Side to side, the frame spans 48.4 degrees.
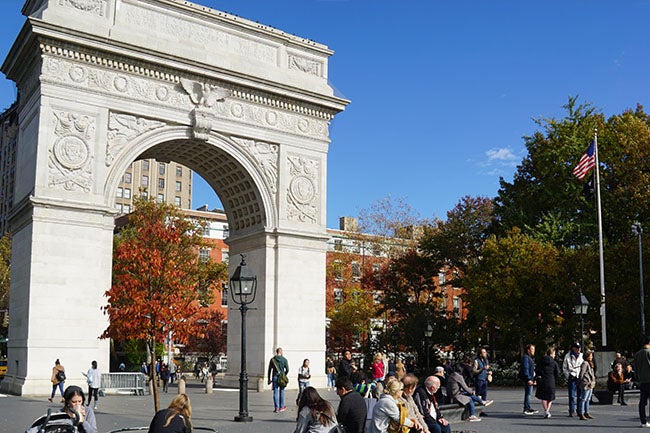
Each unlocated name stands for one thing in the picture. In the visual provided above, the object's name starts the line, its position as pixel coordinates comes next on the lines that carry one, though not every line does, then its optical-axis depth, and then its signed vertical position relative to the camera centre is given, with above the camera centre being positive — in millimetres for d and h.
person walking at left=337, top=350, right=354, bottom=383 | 17672 -1323
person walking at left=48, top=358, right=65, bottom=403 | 20375 -1817
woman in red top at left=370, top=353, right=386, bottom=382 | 18547 -1430
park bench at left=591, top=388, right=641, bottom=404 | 20594 -2302
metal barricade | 26014 -2530
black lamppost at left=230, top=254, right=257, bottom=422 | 16516 +488
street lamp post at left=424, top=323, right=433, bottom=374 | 38300 -1033
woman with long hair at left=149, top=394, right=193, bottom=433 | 7602 -1117
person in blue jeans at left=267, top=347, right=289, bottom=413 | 19031 -1622
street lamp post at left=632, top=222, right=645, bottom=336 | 29516 +1980
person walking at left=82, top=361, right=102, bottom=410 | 20641 -1915
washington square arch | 23906 +6239
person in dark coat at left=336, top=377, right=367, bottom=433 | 9250 -1281
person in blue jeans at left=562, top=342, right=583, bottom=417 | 17078 -1341
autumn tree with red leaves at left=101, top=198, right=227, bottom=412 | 15305 +353
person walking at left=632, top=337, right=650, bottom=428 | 14453 -1224
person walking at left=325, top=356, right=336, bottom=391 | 30844 -3115
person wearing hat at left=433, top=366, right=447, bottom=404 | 14547 -1746
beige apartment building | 88438 +16655
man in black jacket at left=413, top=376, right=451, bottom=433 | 10953 -1380
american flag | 31016 +6441
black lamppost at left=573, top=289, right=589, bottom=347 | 23453 +306
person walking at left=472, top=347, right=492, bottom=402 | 19141 -1553
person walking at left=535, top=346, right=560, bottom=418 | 16438 -1444
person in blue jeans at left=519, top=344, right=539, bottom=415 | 17439 -1490
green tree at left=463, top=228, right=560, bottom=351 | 34031 +1207
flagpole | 30109 +1652
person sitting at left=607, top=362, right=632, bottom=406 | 20578 -1962
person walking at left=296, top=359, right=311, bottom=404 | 19797 -1649
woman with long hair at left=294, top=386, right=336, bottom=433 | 8406 -1192
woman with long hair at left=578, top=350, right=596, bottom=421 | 16619 -1633
